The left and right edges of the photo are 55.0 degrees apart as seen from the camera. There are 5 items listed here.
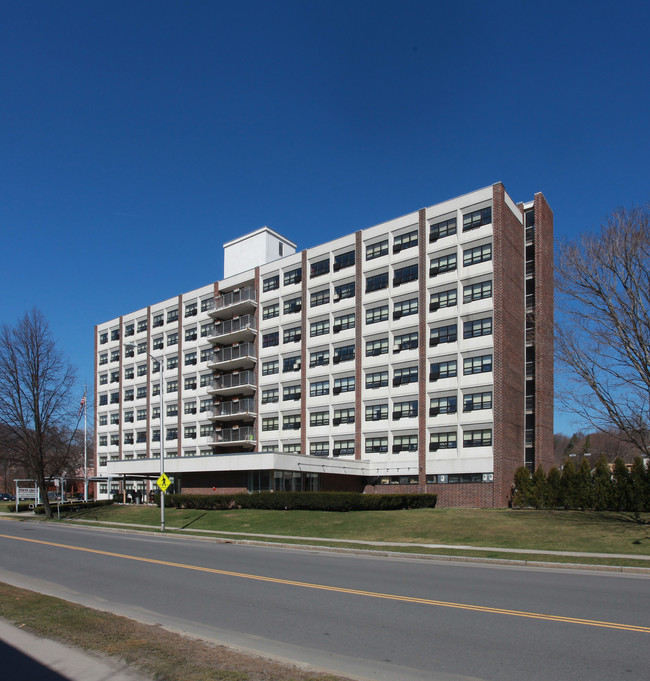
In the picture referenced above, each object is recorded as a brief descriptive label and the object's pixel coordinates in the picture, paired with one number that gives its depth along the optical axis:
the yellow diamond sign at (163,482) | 32.56
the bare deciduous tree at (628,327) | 25.56
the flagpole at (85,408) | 57.44
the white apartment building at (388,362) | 40.66
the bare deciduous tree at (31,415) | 46.06
